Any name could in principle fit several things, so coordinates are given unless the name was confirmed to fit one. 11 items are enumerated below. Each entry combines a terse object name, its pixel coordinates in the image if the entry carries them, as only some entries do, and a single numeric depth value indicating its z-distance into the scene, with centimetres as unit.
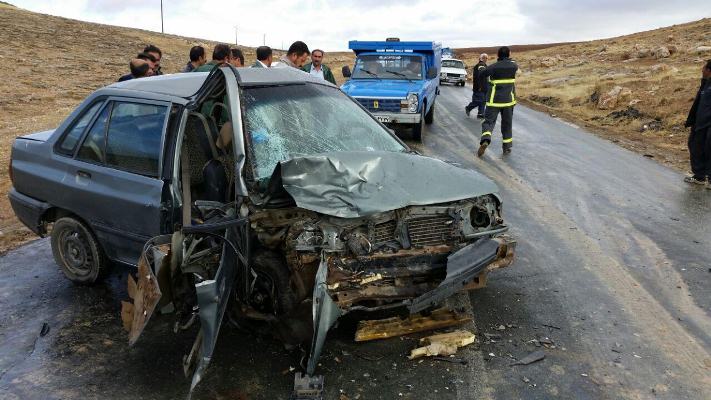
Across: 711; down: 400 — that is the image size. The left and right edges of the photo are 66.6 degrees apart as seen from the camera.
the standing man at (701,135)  797
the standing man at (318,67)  866
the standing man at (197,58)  712
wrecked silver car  335
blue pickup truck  1053
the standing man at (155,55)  743
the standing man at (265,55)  738
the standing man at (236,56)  710
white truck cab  2780
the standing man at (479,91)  1462
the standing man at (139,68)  637
